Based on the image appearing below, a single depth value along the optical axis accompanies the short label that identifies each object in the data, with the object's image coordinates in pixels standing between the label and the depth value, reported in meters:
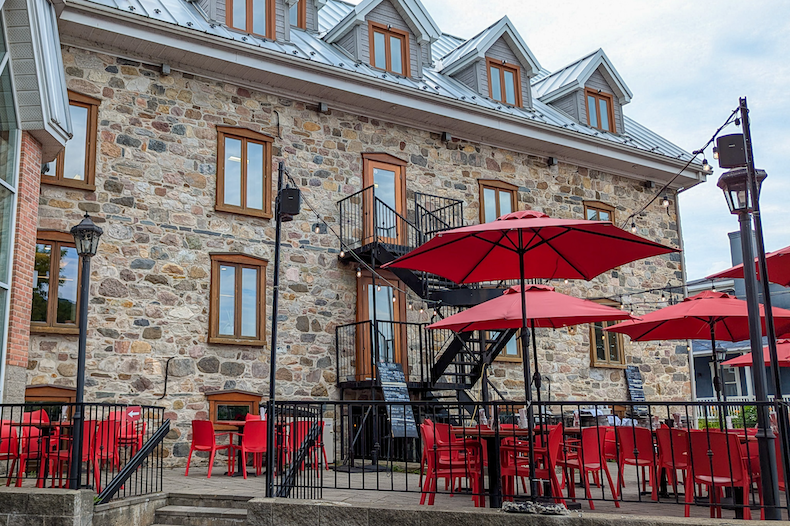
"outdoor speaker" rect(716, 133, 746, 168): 6.46
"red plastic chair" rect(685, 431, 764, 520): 6.11
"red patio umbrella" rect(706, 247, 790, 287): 8.23
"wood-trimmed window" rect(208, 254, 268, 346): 12.20
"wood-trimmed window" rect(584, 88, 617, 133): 17.80
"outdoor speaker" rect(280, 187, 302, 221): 7.95
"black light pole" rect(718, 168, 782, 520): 5.95
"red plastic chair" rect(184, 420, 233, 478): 9.67
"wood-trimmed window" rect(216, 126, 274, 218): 12.71
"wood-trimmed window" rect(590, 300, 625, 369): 16.39
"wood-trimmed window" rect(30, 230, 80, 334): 10.70
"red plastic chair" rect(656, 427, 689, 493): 6.61
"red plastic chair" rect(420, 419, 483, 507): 6.93
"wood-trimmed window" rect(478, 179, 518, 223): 15.50
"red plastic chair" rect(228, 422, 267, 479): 9.63
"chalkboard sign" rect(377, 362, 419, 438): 11.75
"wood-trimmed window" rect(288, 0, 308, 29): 15.14
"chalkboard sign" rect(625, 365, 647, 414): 16.58
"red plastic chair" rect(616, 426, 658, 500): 7.13
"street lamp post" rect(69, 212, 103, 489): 7.25
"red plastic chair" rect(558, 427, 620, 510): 7.23
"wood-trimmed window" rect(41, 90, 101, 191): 11.22
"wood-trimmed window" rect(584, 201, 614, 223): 16.91
